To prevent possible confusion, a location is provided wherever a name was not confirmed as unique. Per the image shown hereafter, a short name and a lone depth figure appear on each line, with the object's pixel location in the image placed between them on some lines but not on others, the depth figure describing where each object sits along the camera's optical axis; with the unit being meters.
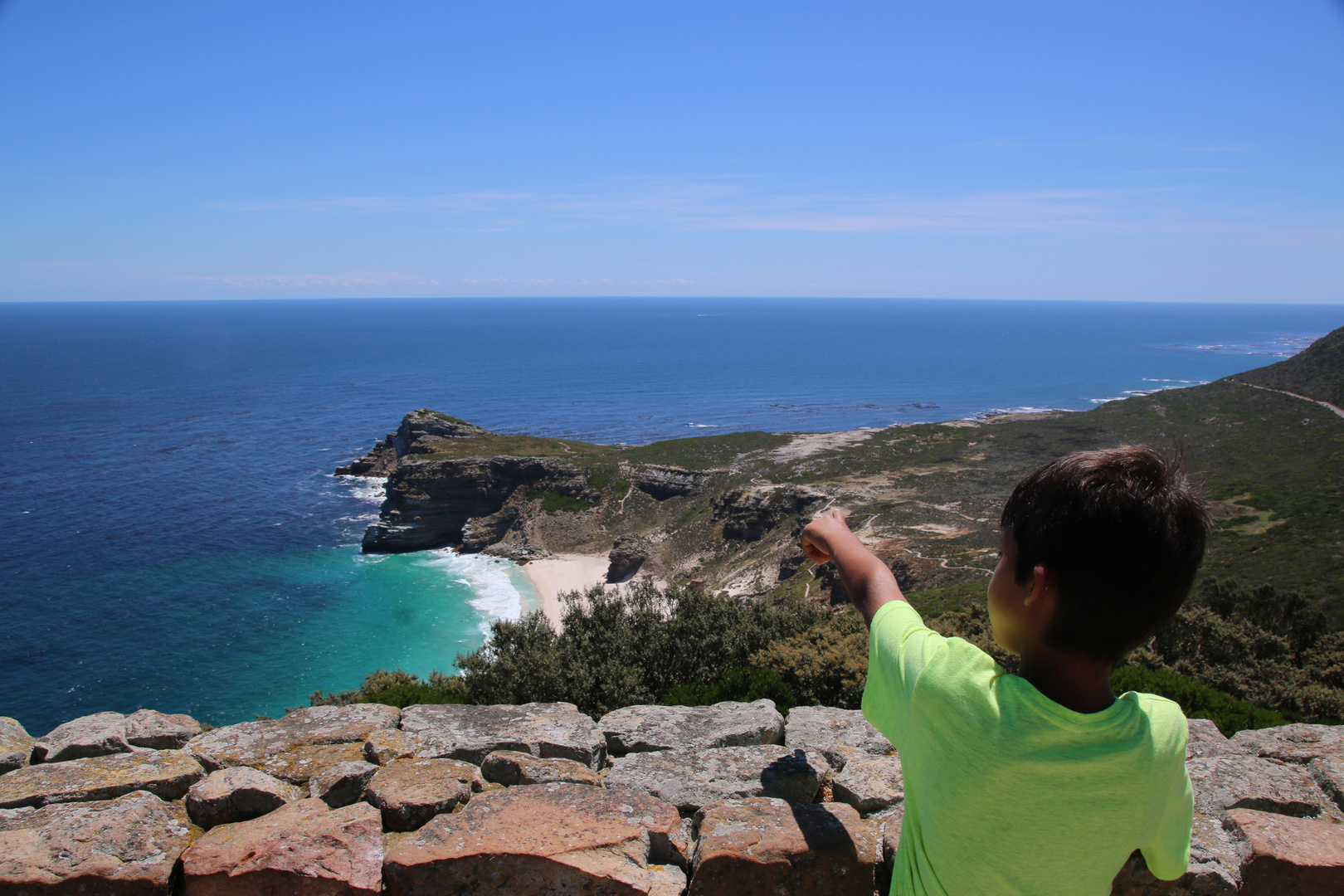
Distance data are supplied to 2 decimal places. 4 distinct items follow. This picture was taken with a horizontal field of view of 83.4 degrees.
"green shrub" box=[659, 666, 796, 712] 8.13
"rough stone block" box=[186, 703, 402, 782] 5.28
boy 1.70
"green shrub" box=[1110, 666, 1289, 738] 7.74
